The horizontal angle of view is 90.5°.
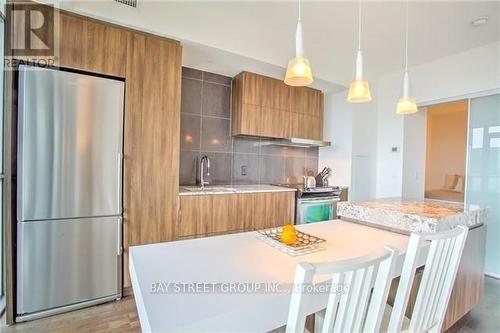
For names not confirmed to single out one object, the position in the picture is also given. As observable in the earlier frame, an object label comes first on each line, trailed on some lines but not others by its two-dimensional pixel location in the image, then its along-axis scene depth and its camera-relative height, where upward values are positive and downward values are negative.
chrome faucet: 3.05 -0.08
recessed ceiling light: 2.41 +1.45
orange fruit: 1.28 -0.39
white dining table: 0.73 -0.44
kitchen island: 1.54 -0.39
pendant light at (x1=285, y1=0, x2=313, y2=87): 1.47 +0.58
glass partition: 2.88 +0.02
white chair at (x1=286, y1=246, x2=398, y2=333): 0.69 -0.41
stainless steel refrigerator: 1.79 -0.26
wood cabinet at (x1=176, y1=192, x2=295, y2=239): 2.48 -0.58
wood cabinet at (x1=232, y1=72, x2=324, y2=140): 3.16 +0.72
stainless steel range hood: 3.48 +0.29
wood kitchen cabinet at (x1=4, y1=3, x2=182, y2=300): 1.96 +0.48
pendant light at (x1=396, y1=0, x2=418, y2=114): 2.03 +0.51
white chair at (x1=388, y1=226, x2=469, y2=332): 0.97 -0.51
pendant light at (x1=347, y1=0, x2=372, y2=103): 1.75 +0.55
